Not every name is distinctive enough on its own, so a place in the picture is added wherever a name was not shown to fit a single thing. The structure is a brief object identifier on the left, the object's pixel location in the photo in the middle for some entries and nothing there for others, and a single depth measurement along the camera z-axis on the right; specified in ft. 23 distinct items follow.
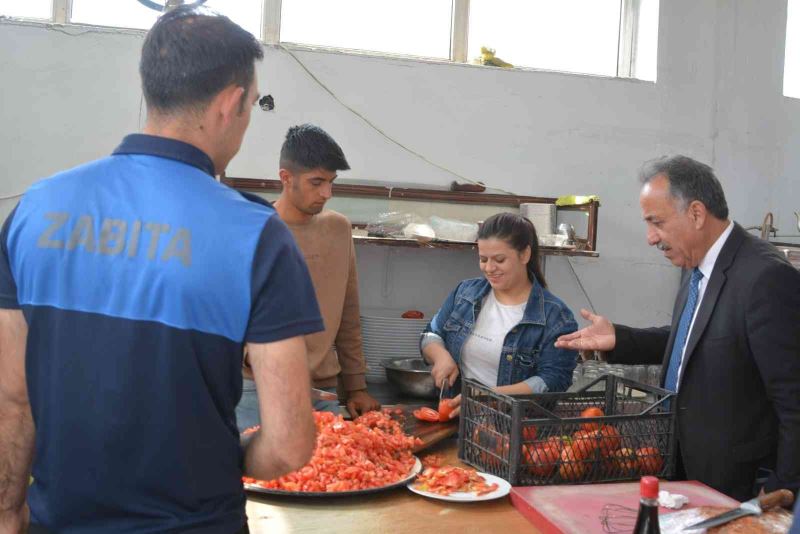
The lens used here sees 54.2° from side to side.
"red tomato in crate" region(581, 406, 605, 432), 7.86
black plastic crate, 7.15
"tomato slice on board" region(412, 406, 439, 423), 9.18
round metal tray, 6.73
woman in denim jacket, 10.47
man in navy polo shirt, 3.98
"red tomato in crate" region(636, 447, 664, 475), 7.68
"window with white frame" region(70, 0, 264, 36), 15.56
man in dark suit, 7.54
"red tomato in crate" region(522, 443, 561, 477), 7.20
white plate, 6.71
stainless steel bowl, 13.03
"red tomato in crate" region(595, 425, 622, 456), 7.36
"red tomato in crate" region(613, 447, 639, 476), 7.49
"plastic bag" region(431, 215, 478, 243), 15.30
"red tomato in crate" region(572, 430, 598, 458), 7.30
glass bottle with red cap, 4.86
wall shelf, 14.97
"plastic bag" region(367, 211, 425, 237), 15.02
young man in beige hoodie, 10.59
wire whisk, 6.14
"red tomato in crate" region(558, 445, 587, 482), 7.27
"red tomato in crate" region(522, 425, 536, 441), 7.16
